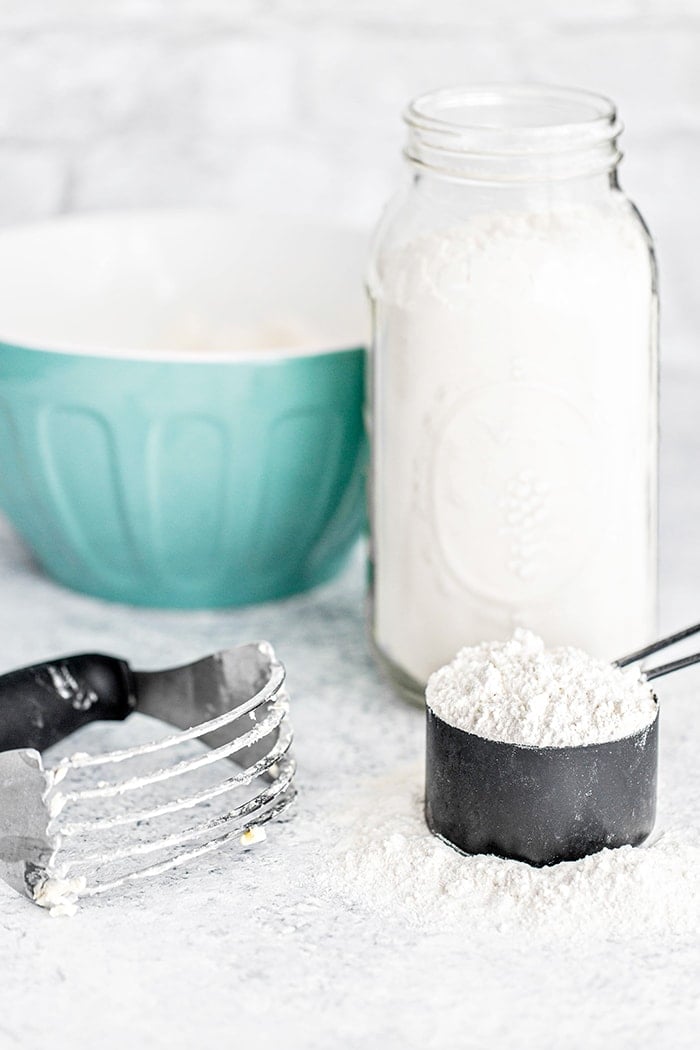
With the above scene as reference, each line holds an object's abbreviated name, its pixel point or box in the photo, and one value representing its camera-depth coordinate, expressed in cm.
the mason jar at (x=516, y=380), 104
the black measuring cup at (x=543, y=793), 95
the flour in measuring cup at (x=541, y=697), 95
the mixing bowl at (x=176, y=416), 114
